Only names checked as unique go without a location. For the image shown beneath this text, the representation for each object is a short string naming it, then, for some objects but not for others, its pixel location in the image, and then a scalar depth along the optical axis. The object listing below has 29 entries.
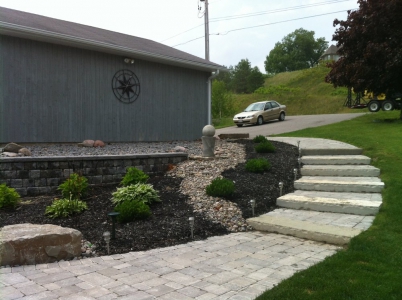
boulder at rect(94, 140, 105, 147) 9.67
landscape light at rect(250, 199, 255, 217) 5.52
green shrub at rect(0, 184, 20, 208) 5.48
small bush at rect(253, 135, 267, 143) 10.19
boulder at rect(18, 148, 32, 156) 7.02
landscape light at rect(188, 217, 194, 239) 4.62
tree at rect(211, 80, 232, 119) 27.47
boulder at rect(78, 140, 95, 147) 9.52
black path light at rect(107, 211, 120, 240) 4.32
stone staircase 4.68
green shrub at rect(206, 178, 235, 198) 5.89
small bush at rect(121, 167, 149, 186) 6.45
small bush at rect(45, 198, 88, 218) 5.20
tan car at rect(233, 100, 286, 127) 19.69
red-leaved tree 13.05
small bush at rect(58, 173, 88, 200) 5.79
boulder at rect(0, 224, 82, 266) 3.64
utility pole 21.28
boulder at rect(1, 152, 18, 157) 6.77
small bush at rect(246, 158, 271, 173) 7.32
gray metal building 8.86
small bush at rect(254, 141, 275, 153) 9.04
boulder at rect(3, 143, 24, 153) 7.17
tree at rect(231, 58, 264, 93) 43.50
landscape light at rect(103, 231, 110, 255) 4.05
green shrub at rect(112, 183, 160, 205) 5.69
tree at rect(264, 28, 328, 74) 62.88
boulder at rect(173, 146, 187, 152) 8.88
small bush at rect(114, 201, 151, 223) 5.05
